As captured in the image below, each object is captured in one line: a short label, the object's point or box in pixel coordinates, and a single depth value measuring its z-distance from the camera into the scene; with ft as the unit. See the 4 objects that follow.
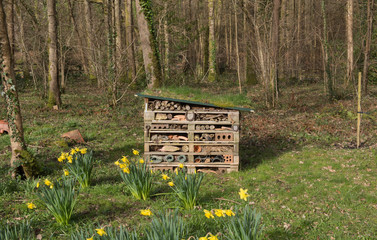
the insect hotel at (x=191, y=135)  20.95
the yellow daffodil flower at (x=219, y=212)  10.07
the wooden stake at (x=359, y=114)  25.30
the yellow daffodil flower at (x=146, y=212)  10.89
